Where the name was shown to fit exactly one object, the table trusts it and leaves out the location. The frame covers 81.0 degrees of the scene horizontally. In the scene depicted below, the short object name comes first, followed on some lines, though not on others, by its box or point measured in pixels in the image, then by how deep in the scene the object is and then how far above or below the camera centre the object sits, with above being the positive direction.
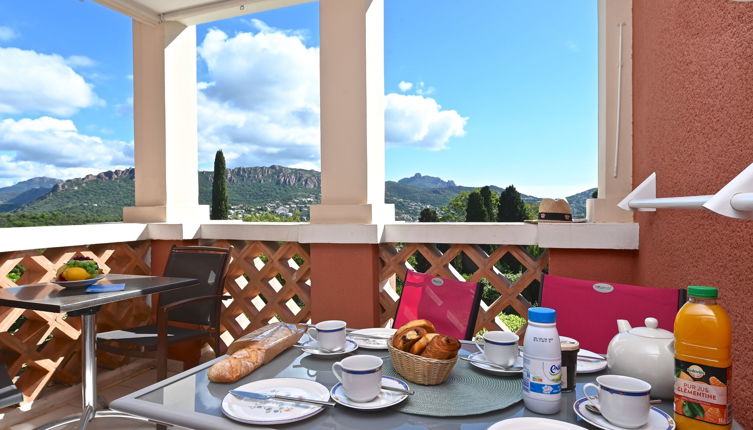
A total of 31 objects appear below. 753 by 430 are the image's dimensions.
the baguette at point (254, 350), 0.74 -0.27
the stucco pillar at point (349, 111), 1.83 +0.40
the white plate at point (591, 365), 0.79 -0.29
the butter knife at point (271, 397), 0.63 -0.28
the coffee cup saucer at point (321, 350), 0.88 -0.29
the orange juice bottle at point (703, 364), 0.52 -0.19
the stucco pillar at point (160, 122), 2.29 +0.45
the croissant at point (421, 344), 0.74 -0.23
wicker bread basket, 0.71 -0.26
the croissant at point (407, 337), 0.76 -0.23
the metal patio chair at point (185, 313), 1.61 -0.44
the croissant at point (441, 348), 0.72 -0.23
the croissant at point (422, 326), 0.80 -0.22
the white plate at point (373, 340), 0.94 -0.30
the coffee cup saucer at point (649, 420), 0.56 -0.28
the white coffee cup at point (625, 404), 0.55 -0.25
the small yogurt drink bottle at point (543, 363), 0.60 -0.22
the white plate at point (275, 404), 0.59 -0.29
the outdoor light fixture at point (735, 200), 0.45 +0.01
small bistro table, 1.30 -0.28
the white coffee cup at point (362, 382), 0.64 -0.25
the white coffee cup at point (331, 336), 0.90 -0.27
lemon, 1.53 -0.23
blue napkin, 1.45 -0.27
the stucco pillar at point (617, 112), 1.54 +0.33
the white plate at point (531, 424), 0.56 -0.28
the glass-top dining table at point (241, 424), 0.58 -0.29
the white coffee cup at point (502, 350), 0.81 -0.27
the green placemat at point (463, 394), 0.62 -0.29
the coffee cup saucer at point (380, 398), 0.62 -0.28
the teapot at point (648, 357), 0.66 -0.23
